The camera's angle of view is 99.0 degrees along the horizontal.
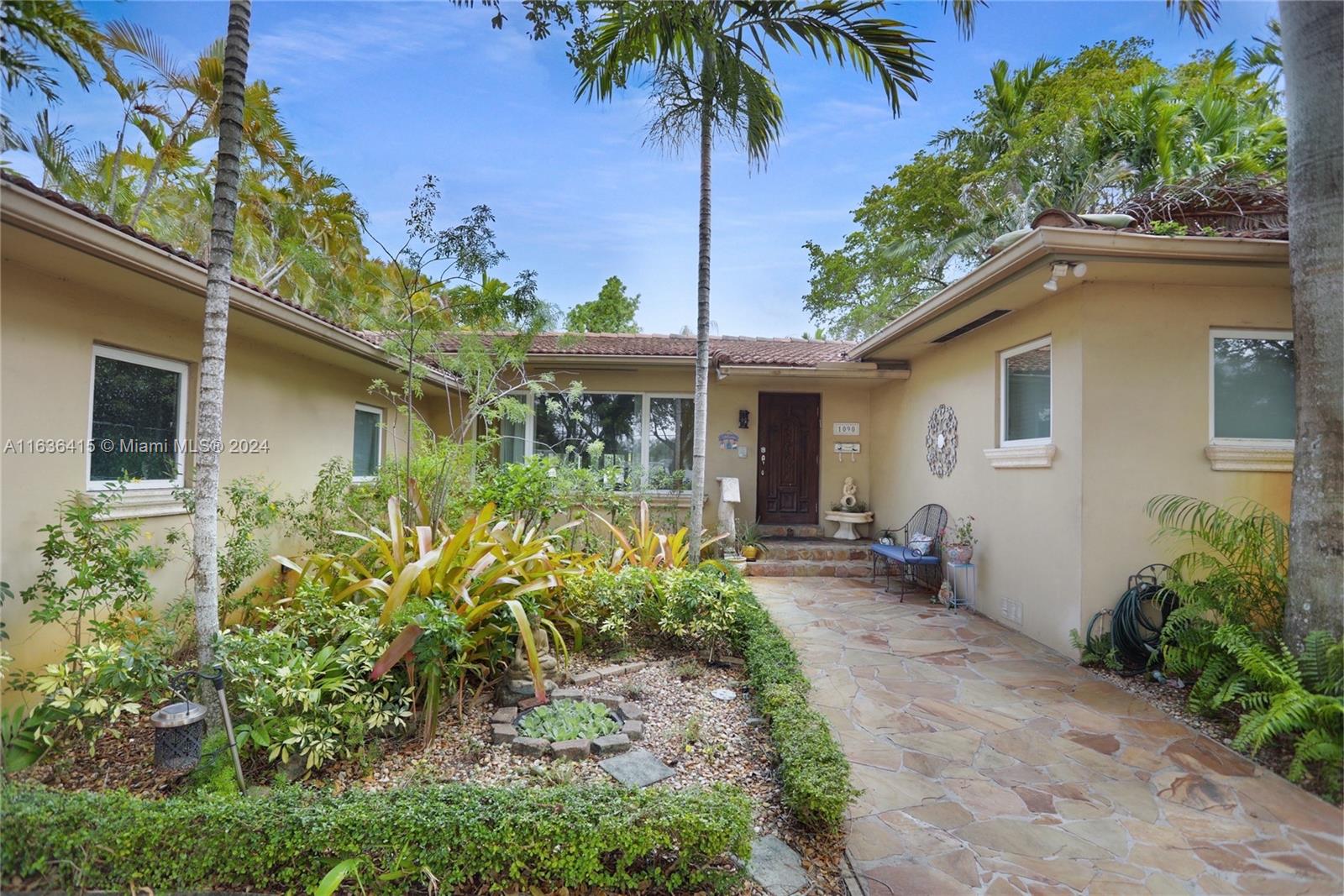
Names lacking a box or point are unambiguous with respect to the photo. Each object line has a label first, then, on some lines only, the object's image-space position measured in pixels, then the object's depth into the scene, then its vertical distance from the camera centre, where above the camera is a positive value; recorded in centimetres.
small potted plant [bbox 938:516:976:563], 615 -76
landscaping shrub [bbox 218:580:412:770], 271 -117
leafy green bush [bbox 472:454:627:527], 504 -25
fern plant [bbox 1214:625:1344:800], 280 -117
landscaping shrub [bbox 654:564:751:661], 457 -116
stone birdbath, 881 -70
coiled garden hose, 432 -112
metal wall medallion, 680 +37
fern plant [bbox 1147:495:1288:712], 364 -78
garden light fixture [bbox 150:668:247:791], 260 -130
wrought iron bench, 673 -100
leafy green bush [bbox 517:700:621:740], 322 -150
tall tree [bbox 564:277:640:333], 2166 +603
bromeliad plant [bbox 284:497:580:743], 312 -83
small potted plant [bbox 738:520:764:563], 802 -106
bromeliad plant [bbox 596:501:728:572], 568 -88
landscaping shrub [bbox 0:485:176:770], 258 -94
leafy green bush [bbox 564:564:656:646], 459 -111
